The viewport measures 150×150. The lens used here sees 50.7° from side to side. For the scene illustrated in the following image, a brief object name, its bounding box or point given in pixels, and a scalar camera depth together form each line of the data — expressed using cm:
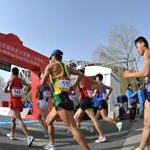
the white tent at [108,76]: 905
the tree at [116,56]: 2523
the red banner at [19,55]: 601
